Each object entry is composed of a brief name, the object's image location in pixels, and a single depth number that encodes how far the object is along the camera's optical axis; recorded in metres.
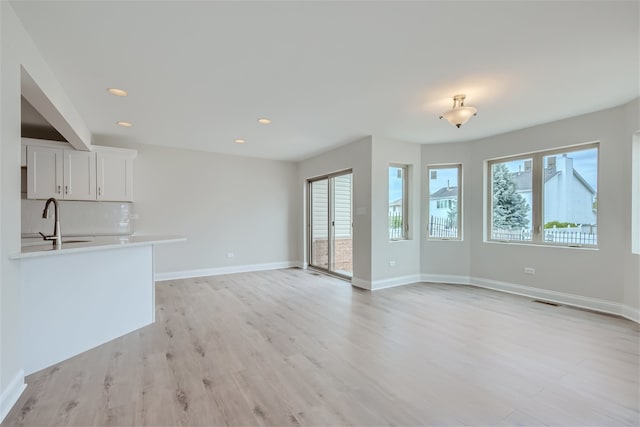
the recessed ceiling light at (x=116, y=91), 2.98
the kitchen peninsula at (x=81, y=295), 2.27
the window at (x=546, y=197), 3.88
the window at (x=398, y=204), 5.18
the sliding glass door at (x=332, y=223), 5.91
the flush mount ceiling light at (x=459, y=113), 3.08
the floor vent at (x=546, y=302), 3.94
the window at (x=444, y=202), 5.25
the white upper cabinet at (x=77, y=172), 4.15
